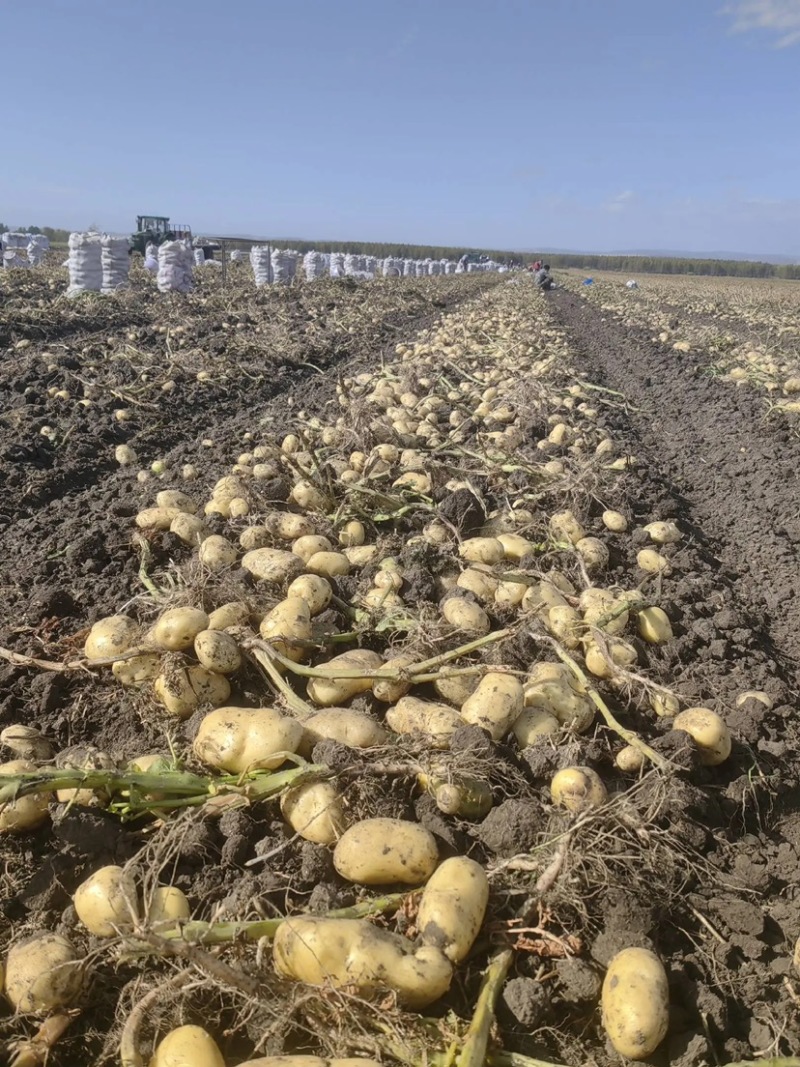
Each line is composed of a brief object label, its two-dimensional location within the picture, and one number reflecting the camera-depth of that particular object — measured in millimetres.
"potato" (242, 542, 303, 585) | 3517
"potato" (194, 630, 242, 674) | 2805
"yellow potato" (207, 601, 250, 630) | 3047
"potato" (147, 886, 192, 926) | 2008
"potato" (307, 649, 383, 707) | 2807
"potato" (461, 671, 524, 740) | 2633
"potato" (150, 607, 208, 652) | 2859
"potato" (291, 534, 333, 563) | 3848
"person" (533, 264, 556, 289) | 36375
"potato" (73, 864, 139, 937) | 1969
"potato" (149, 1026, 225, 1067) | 1671
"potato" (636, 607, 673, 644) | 3633
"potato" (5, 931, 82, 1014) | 1816
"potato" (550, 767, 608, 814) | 2332
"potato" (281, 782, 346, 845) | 2217
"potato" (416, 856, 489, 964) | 1889
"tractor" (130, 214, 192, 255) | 32312
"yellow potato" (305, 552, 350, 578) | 3725
